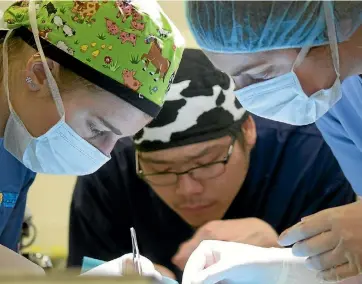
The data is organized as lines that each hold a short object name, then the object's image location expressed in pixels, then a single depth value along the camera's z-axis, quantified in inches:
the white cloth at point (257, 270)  52.5
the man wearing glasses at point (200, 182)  59.1
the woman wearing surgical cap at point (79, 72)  51.2
